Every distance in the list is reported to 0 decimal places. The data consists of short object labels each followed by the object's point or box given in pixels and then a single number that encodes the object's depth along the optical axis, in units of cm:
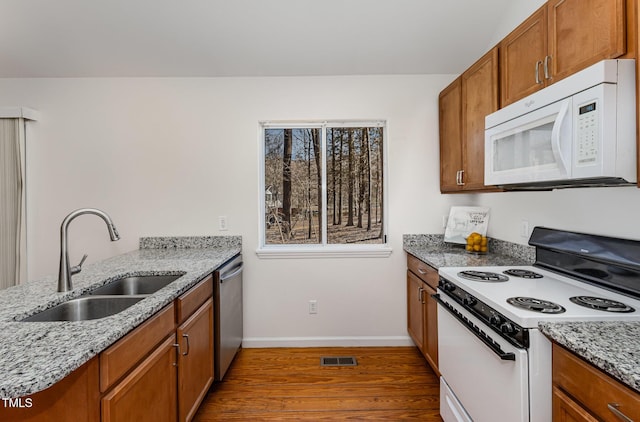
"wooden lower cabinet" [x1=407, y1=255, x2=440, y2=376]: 218
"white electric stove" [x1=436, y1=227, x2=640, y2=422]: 113
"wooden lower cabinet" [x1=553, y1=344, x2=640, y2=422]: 82
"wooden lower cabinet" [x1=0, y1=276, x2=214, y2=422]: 94
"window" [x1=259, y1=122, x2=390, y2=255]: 295
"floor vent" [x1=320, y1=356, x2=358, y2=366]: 252
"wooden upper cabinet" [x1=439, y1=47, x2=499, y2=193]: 204
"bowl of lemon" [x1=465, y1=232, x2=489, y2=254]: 245
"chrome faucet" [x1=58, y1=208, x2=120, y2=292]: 148
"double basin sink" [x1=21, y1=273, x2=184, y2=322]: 138
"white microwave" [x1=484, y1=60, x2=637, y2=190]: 113
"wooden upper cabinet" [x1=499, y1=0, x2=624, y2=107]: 121
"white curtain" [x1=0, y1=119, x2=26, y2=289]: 270
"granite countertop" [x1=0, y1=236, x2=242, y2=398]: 80
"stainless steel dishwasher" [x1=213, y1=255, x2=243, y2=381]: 215
